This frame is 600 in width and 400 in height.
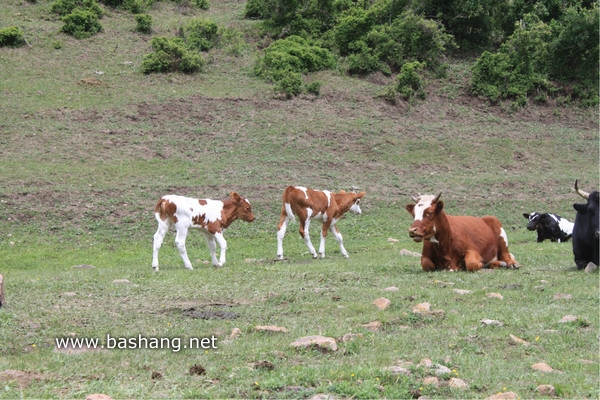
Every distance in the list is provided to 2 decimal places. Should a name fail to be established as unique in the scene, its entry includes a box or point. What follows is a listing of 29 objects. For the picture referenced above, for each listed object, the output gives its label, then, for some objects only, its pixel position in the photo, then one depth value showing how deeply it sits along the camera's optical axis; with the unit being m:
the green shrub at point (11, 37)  39.59
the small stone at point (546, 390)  6.87
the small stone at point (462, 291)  11.59
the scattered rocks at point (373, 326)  9.26
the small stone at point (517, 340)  8.48
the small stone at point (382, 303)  10.46
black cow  13.68
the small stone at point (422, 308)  9.97
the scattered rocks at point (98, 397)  6.55
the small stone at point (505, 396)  6.68
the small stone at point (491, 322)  9.26
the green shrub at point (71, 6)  44.72
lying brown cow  13.82
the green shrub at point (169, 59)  38.94
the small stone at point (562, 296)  11.01
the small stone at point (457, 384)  7.00
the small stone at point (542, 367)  7.54
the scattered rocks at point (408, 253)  18.22
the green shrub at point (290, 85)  38.03
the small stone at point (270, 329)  9.09
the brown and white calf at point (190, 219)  16.73
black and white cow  22.34
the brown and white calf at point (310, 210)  18.80
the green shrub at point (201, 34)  42.56
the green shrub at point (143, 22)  44.12
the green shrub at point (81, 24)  42.44
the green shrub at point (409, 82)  39.97
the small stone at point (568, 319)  9.32
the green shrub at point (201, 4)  51.59
